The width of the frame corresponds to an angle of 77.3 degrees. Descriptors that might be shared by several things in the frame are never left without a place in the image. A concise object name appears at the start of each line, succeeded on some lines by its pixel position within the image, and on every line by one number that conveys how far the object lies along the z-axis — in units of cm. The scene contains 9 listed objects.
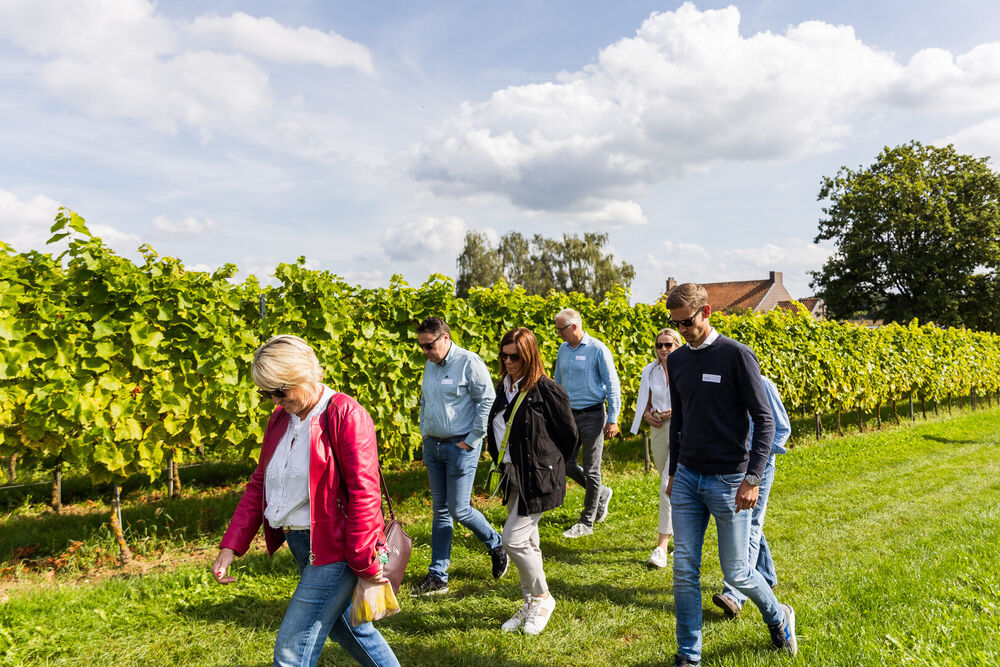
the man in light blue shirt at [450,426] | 461
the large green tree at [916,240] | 3062
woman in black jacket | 393
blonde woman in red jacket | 243
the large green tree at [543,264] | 4919
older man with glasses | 601
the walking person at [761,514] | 394
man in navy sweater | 324
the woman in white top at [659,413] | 533
